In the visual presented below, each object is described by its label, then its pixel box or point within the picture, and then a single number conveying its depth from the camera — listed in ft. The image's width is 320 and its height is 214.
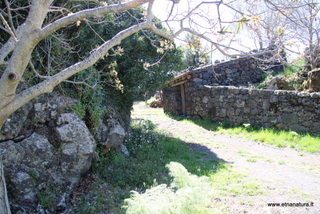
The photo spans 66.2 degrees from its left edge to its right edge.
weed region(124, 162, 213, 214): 7.88
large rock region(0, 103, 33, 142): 13.02
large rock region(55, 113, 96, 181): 14.49
